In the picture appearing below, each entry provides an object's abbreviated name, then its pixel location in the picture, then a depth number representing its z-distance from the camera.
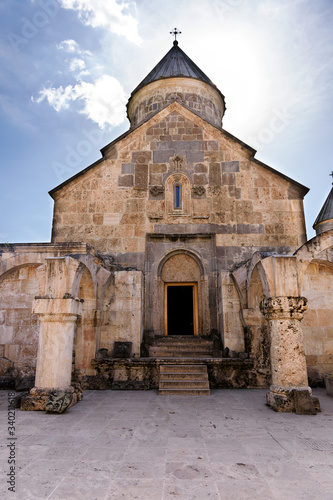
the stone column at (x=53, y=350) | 5.48
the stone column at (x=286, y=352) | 5.34
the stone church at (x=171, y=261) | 7.43
